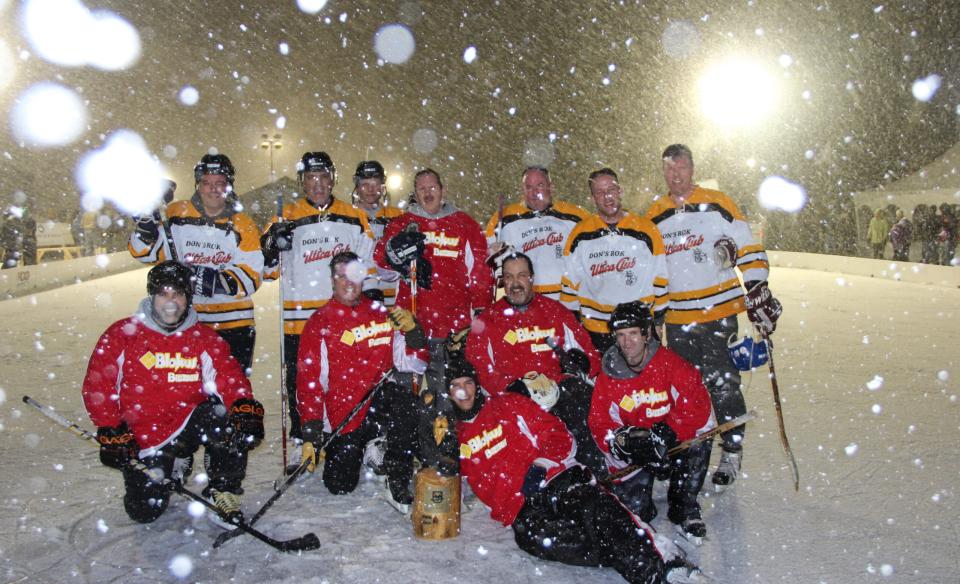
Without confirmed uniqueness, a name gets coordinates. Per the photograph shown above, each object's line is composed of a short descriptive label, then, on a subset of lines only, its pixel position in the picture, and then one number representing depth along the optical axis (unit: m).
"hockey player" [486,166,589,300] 5.68
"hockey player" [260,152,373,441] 5.19
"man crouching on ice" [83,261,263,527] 3.89
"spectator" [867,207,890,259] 18.73
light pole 32.09
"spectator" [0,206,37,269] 16.67
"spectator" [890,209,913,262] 17.47
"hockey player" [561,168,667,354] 4.91
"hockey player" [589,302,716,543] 3.79
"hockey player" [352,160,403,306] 5.65
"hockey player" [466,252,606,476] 4.37
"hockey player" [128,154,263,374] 4.88
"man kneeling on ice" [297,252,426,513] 4.31
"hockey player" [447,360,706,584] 3.17
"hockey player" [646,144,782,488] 4.61
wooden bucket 3.67
